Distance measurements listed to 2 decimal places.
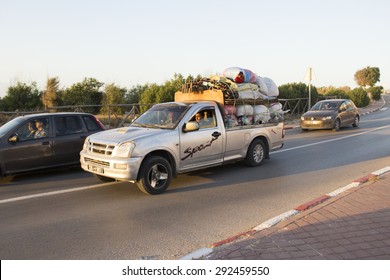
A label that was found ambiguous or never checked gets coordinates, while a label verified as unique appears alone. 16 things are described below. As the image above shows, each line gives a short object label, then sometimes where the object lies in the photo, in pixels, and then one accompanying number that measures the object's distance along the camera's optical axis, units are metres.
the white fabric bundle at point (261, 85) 9.74
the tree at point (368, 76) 60.66
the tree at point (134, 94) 29.19
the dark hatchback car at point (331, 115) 17.70
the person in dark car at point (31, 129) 8.30
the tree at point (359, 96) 39.38
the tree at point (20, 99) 27.84
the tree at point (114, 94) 27.39
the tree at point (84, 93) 29.03
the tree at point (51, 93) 27.92
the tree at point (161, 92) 21.36
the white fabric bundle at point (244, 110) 8.84
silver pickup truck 6.52
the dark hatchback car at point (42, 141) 7.90
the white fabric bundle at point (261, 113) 9.33
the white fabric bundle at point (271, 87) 10.04
